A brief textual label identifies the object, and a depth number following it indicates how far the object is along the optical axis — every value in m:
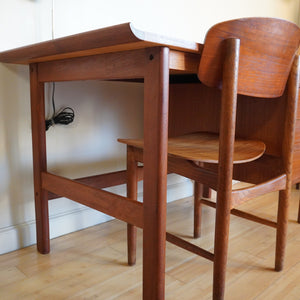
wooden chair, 0.86
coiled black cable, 1.42
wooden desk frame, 0.78
